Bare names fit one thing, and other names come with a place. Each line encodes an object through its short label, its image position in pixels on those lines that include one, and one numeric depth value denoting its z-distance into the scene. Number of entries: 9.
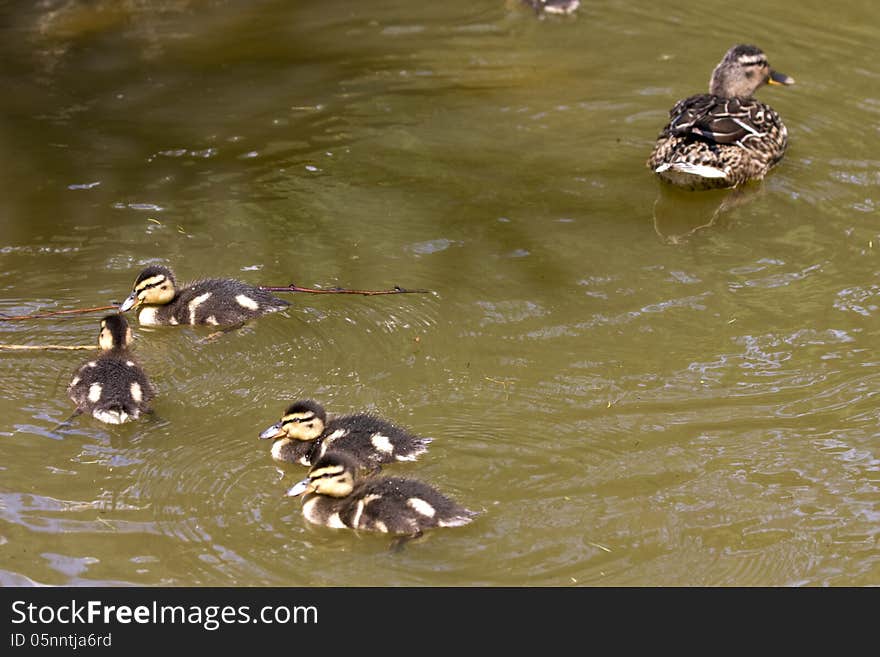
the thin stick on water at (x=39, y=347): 10.68
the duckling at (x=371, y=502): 8.41
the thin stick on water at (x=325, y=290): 11.45
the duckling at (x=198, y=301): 11.18
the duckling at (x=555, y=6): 18.95
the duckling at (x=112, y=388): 9.65
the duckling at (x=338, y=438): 9.20
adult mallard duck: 13.88
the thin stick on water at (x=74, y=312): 11.23
